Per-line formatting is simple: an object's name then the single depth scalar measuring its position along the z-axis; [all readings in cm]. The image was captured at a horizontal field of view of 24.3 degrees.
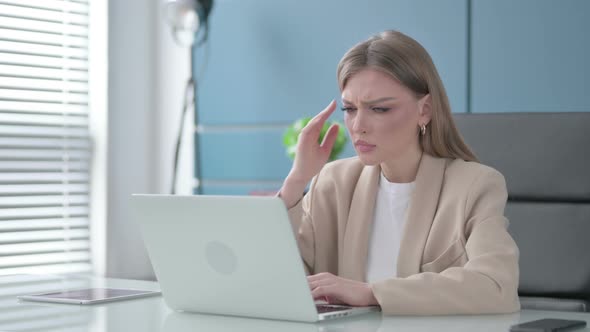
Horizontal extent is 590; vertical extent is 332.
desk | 216
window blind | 457
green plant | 427
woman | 258
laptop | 215
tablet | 246
